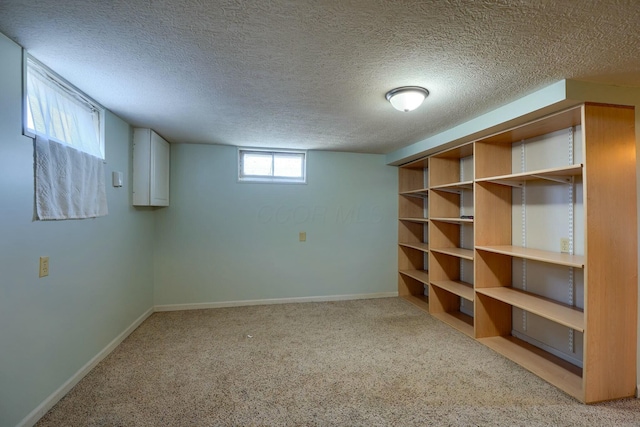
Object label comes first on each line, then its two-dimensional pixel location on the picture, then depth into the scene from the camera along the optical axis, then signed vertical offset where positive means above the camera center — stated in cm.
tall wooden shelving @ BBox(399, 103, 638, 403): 198 -30
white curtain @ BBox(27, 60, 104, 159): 178 +70
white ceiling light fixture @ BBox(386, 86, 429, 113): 207 +85
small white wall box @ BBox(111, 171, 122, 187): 275 +34
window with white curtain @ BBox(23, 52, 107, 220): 179 +48
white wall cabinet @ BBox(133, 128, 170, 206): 318 +51
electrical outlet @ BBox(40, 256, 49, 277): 184 -32
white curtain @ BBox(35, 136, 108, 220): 183 +22
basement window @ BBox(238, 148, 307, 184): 411 +70
